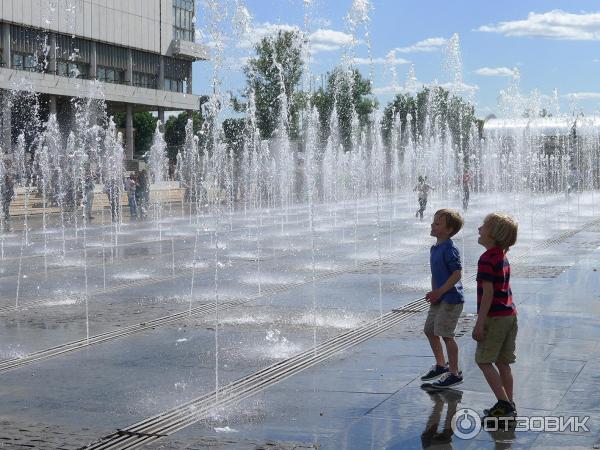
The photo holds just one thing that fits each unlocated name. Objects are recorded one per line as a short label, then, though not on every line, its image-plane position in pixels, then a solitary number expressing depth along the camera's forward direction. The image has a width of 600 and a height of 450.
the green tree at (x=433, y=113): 70.38
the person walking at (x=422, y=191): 26.48
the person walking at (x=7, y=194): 25.42
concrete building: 53.53
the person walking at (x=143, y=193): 30.46
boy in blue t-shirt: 6.43
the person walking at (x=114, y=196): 28.67
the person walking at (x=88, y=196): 28.96
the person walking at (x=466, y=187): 31.57
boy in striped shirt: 5.62
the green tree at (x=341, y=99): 68.94
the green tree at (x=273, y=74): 58.06
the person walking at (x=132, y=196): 29.61
